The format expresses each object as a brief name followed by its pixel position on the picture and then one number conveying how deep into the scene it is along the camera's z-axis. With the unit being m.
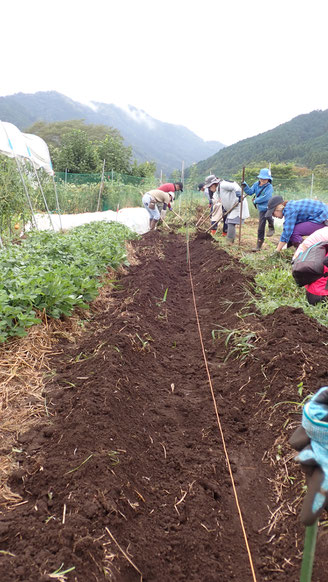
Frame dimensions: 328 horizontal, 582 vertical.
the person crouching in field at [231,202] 8.98
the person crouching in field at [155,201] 11.14
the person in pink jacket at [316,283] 3.40
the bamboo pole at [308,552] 0.91
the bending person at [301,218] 5.30
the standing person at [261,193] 8.08
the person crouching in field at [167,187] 11.91
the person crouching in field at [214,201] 10.64
